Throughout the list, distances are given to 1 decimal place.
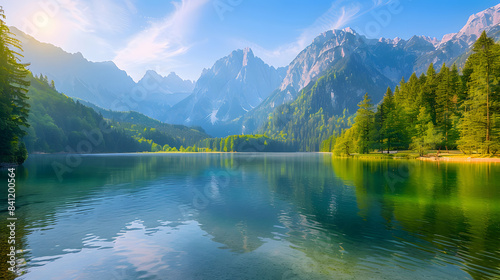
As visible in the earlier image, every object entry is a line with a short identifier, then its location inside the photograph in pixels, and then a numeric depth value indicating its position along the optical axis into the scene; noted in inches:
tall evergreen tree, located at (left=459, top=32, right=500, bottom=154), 3117.6
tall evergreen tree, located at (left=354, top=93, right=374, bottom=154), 4803.2
